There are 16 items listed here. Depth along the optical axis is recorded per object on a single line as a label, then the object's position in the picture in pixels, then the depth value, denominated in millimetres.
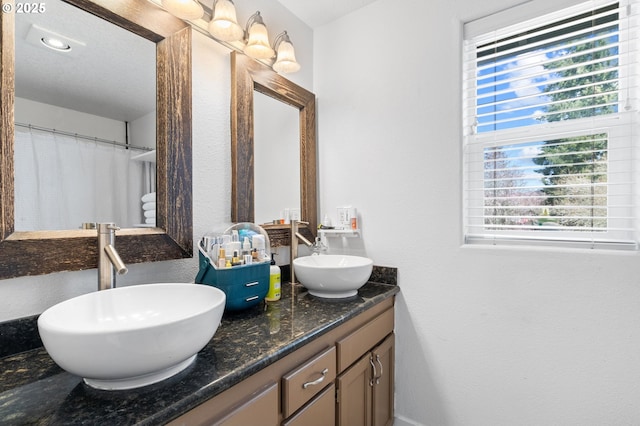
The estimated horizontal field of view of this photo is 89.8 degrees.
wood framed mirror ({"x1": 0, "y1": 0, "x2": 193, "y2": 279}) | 853
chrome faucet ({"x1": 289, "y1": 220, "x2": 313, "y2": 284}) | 1651
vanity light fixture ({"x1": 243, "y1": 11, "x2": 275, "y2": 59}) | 1450
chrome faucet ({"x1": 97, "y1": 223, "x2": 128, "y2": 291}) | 933
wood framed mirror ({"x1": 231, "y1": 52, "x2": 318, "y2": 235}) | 1424
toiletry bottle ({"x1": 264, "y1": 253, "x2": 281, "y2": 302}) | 1329
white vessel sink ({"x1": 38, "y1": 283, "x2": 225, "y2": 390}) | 596
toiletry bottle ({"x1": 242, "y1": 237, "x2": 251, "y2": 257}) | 1211
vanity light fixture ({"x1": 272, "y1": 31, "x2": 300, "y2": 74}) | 1600
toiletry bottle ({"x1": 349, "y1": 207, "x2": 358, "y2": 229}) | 1741
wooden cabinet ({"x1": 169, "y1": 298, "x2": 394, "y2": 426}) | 768
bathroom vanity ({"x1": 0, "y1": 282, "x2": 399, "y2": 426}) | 621
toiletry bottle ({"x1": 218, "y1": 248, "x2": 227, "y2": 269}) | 1121
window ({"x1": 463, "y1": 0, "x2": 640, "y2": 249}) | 1207
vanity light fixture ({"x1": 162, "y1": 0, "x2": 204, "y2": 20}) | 1151
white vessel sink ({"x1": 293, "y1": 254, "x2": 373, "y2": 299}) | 1324
